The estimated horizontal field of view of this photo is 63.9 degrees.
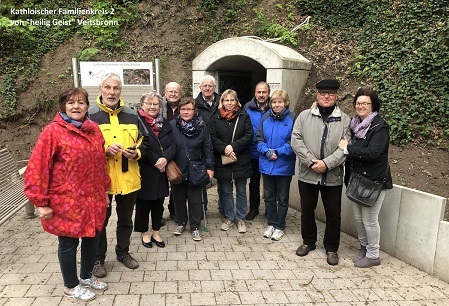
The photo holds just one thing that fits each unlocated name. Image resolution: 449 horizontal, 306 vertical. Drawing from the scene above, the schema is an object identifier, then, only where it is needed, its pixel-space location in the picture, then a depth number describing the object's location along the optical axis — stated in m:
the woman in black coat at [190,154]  4.37
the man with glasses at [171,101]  4.76
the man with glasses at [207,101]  4.84
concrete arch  6.79
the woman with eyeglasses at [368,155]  3.62
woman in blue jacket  4.43
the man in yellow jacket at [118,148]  3.39
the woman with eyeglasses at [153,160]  3.91
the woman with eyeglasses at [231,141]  4.62
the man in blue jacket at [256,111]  4.93
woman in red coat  2.78
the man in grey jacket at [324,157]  3.88
